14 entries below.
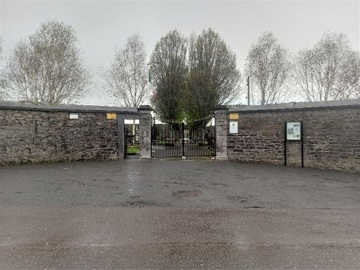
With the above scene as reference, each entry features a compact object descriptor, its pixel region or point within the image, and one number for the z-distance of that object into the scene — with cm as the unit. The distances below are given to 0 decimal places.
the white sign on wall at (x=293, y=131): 1162
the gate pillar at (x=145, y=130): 1307
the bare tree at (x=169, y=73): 2964
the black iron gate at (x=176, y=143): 1410
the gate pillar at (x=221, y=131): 1306
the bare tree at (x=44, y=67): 2328
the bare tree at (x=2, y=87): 2252
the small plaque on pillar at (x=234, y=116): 1295
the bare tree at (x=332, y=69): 2491
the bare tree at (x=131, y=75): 2898
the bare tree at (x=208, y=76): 2592
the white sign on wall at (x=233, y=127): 1293
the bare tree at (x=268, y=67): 2842
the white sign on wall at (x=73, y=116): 1252
